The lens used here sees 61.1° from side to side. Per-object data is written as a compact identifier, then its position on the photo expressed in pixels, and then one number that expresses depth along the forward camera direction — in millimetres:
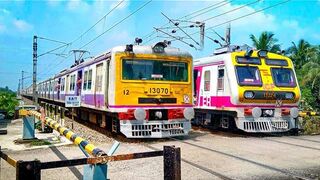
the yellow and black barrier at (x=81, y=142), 2791
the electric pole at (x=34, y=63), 20079
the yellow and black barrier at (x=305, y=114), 10596
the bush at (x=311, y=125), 9757
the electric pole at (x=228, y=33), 16924
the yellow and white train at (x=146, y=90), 7551
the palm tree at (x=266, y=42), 24956
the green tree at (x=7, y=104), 14618
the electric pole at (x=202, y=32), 15783
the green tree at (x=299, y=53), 25464
